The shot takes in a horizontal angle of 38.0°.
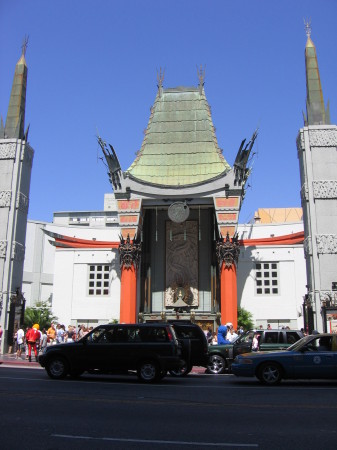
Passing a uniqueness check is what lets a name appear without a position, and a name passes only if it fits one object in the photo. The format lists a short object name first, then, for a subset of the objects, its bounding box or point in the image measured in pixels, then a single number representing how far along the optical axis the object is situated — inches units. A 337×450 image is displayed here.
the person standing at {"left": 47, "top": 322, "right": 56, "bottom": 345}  915.1
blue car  484.1
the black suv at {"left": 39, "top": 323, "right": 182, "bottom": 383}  510.6
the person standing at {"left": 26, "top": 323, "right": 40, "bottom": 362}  806.5
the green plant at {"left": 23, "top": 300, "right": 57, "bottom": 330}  1643.7
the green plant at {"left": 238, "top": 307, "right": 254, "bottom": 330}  1459.2
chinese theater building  1464.1
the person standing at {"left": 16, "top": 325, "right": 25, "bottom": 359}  899.7
